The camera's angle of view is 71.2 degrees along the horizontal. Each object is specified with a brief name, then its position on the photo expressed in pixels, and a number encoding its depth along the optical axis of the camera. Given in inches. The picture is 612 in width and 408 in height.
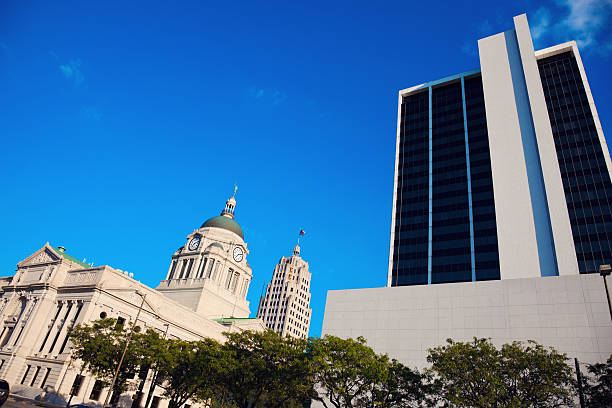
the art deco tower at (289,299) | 6520.7
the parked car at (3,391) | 1373.0
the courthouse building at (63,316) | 2549.2
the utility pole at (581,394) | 1088.2
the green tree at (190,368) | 1836.9
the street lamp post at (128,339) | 1787.4
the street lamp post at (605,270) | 933.7
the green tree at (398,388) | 1515.7
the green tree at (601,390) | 1339.8
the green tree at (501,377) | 1346.0
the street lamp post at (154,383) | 1977.5
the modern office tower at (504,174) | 3243.1
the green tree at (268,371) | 1658.5
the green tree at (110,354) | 2015.3
